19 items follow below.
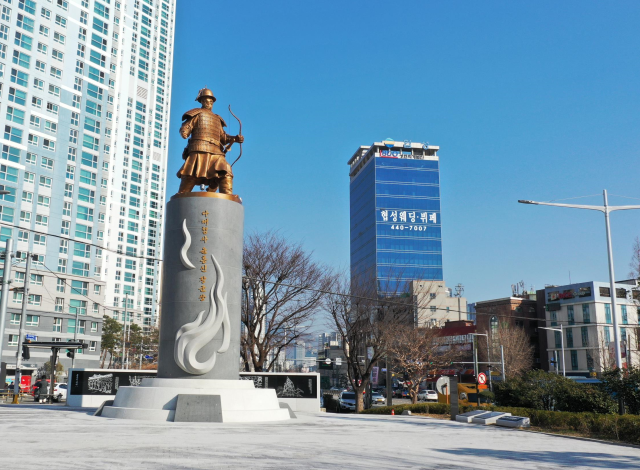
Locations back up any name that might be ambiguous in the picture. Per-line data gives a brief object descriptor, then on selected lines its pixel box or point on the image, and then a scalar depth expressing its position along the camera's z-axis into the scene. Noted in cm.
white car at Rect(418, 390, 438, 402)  6604
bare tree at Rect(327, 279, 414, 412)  3728
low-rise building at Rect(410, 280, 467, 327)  10757
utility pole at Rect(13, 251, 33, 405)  3165
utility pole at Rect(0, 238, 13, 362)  2480
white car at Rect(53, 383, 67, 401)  3396
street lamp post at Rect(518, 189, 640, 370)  2038
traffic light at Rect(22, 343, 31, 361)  3012
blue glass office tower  12800
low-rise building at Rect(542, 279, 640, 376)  7200
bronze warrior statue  2020
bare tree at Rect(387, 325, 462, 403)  3890
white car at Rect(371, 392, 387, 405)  5178
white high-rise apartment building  6281
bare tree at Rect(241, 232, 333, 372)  3456
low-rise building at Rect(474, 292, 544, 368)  8106
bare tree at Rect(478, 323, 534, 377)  6588
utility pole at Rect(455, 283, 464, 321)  11559
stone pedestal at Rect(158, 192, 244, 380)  1836
